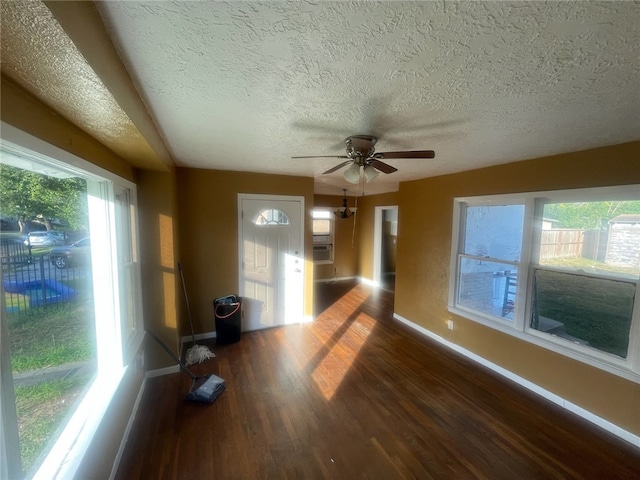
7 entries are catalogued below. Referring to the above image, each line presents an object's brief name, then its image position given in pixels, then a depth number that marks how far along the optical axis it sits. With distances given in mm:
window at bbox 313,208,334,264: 6492
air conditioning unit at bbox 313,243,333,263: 6586
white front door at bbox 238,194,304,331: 3705
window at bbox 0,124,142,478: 977
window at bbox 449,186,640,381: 2102
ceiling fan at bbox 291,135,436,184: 1893
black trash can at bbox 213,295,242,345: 3383
